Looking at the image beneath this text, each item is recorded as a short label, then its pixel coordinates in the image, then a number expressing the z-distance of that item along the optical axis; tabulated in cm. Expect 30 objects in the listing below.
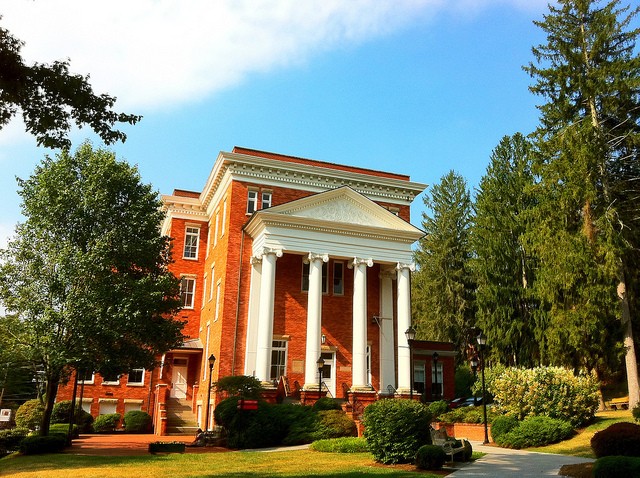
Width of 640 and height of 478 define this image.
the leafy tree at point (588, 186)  2794
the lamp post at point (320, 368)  2642
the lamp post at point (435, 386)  3677
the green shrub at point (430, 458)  1439
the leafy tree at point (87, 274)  2194
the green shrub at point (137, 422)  3331
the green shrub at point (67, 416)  3244
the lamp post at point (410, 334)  2249
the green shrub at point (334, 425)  2238
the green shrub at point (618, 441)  1245
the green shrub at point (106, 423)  3325
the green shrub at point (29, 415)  3212
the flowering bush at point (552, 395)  2192
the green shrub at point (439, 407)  2774
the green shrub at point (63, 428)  2787
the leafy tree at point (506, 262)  3750
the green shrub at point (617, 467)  996
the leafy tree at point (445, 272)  5219
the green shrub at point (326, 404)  2448
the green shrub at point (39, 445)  1934
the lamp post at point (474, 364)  2558
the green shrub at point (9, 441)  2284
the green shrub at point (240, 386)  2492
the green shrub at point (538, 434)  2027
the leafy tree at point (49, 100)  996
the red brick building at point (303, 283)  2883
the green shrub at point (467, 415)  2488
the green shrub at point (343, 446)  1872
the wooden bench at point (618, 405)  2942
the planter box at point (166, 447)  1933
